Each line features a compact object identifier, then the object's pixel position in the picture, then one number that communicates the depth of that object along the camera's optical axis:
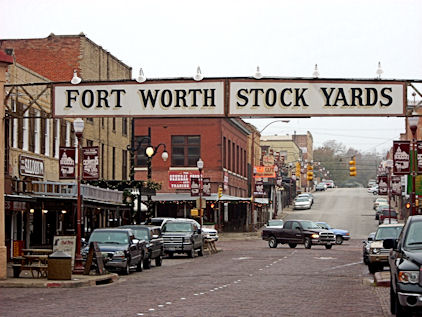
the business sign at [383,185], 64.02
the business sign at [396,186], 54.94
